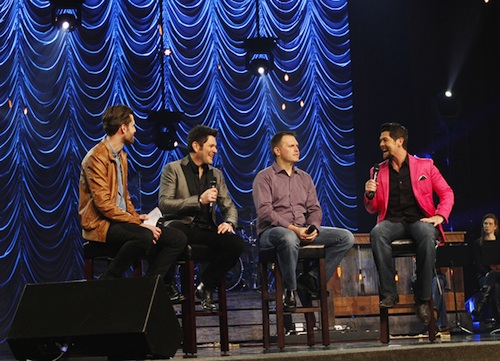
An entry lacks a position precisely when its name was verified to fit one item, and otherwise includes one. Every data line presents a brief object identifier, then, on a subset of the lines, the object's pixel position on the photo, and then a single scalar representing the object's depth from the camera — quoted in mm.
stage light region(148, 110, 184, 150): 21537
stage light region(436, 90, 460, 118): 20585
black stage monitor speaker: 6903
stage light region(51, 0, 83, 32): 20555
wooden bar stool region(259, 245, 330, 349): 9416
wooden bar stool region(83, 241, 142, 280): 8660
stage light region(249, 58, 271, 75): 22565
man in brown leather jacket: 8449
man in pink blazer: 9408
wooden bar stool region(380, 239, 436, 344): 9446
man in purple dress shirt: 9401
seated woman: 17305
